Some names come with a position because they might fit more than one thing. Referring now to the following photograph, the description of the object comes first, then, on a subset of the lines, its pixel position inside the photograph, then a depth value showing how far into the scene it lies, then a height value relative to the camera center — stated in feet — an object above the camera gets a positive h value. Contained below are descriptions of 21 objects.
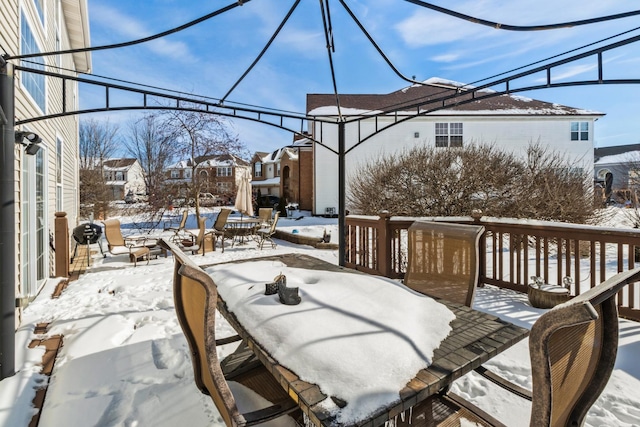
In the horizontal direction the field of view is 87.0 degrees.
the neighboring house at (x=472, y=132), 62.18 +14.37
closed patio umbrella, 39.40 +1.42
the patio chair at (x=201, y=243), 26.32 -2.82
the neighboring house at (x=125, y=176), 127.95 +13.21
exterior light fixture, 10.61 +2.27
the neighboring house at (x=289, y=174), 76.07 +9.44
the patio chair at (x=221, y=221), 31.91 -1.16
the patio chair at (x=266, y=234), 30.79 -2.31
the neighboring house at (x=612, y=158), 104.88 +17.08
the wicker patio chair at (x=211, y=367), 4.34 -2.28
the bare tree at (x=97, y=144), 74.79 +15.49
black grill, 27.27 -2.01
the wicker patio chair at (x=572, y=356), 2.96 -1.43
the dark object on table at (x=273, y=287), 7.29 -1.70
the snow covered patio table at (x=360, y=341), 4.04 -2.09
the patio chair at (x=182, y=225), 31.24 -1.56
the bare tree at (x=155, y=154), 42.93 +8.11
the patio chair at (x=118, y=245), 23.12 -2.59
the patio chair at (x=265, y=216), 38.74 -0.85
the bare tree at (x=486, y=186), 28.22 +1.94
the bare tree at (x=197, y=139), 41.16 +9.01
